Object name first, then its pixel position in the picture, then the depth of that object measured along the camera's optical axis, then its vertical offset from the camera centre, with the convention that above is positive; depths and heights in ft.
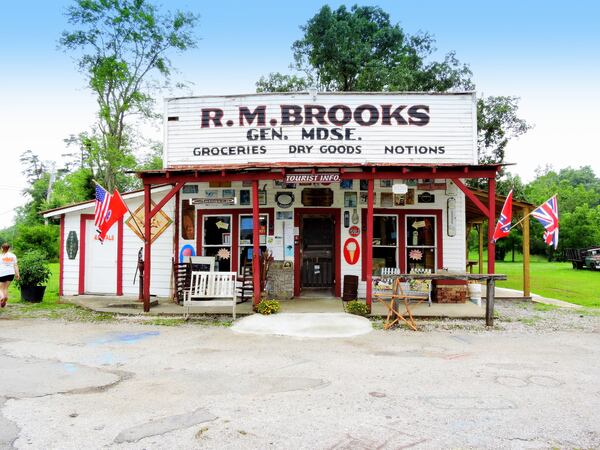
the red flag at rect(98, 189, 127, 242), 30.58 +1.98
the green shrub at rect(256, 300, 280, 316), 30.35 -4.73
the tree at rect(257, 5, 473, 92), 84.07 +38.93
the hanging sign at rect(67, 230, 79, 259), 40.65 -0.37
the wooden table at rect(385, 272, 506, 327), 27.50 -2.38
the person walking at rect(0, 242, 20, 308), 34.68 -2.45
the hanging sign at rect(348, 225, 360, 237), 37.82 +0.92
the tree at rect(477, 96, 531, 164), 66.33 +18.47
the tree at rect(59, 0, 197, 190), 80.94 +33.00
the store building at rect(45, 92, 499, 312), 35.37 +3.68
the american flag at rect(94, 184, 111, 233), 30.89 +2.54
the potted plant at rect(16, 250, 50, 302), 37.99 -3.27
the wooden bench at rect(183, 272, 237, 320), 30.17 -3.46
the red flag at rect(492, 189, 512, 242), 30.35 +1.37
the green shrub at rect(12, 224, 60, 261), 83.10 +0.00
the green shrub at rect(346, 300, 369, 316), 30.32 -4.75
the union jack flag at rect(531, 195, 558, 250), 29.08 +1.63
